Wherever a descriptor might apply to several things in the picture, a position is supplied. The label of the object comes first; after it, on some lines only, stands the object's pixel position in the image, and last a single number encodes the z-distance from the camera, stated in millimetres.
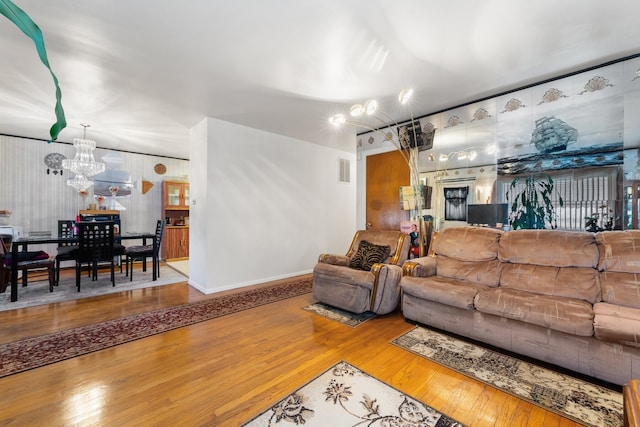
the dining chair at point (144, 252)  4582
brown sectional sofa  1881
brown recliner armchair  3053
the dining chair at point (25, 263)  3385
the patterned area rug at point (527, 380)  1672
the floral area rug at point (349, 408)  1590
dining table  3459
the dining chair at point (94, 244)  3973
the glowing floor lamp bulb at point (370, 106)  2900
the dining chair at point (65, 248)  4086
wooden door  4137
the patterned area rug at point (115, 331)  2213
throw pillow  3435
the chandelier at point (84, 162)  4352
